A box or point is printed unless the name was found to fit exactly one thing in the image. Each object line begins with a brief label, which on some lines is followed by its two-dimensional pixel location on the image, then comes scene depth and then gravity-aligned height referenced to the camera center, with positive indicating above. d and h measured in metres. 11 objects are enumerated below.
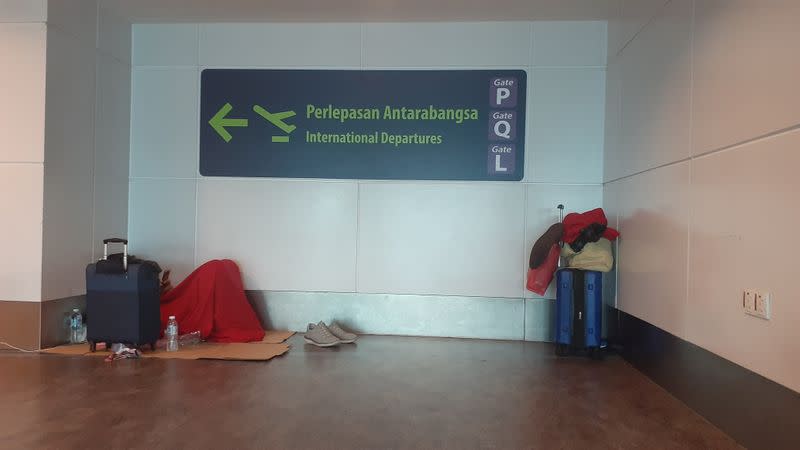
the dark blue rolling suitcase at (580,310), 3.85 -0.58
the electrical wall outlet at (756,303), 2.08 -0.28
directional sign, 4.52 +0.89
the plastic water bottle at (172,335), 3.89 -0.84
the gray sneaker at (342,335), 4.26 -0.89
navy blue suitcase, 3.66 -0.56
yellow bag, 3.88 -0.20
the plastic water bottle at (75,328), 4.03 -0.82
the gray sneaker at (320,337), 4.09 -0.87
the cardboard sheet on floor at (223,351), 3.71 -0.93
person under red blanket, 4.22 -0.68
